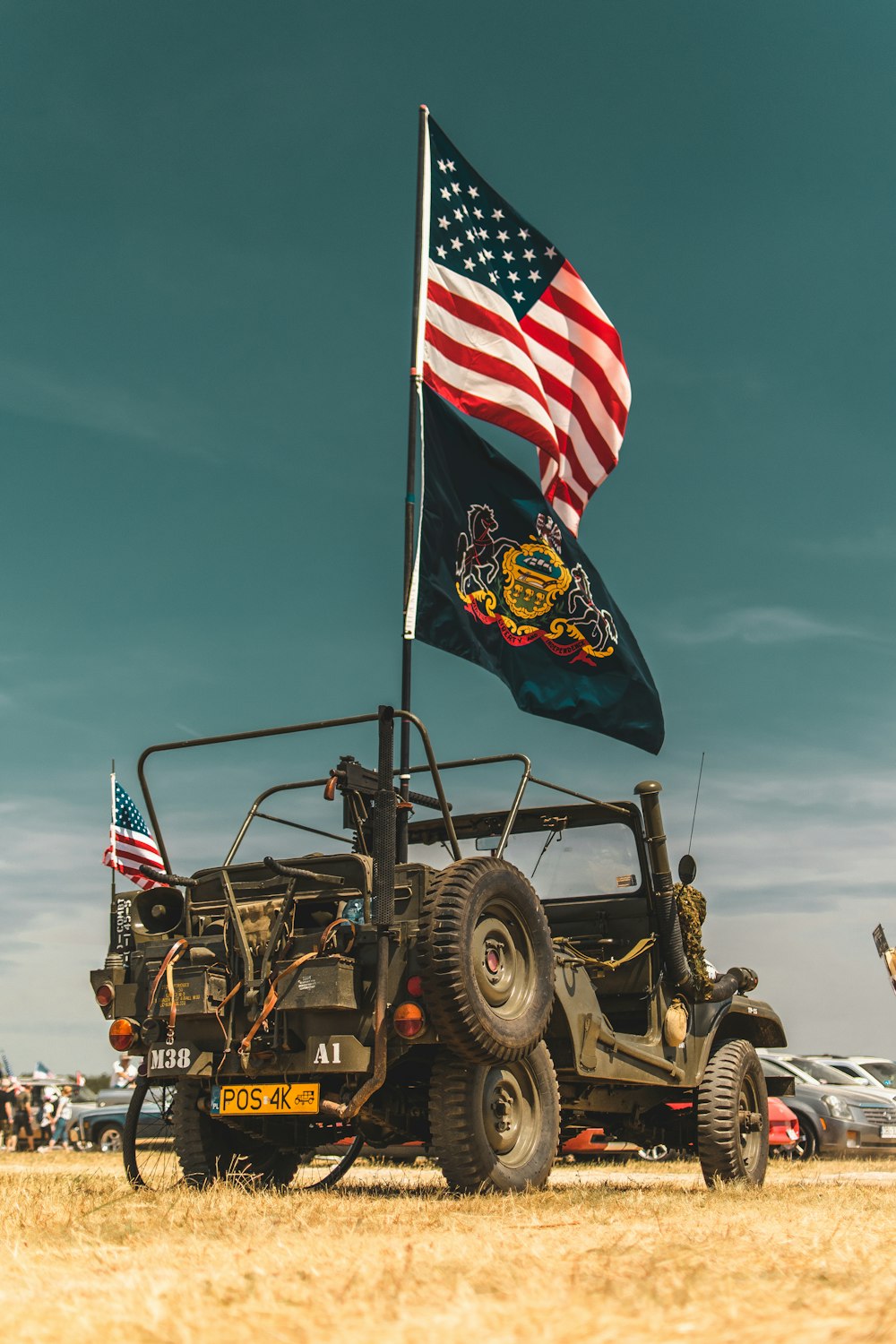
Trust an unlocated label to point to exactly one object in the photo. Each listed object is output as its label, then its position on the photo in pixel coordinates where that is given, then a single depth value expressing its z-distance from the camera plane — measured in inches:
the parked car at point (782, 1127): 663.8
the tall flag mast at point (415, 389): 382.0
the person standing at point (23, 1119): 1003.3
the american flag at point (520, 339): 473.4
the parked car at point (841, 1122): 690.8
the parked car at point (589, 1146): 460.3
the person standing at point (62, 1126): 1038.9
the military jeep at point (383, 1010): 298.7
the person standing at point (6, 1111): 1048.4
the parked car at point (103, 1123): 829.2
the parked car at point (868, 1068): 842.2
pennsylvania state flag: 438.9
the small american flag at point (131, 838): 701.0
